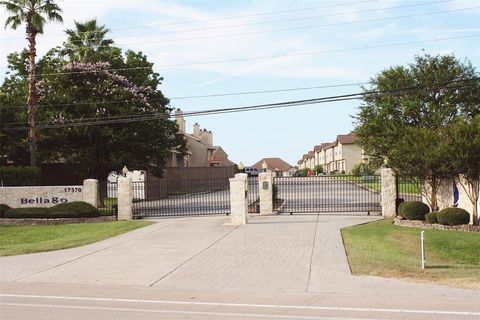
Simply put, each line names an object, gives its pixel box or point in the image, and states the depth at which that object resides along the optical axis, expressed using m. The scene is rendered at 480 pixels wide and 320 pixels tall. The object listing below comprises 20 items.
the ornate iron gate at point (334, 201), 24.56
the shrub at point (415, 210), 19.52
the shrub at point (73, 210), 23.27
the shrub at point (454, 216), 17.77
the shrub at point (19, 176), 26.67
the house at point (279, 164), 161.62
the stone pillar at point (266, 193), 23.81
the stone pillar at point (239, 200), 20.22
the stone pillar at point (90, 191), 24.23
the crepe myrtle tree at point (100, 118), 29.66
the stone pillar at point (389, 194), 22.08
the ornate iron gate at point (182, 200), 26.23
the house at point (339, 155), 94.19
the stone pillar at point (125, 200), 23.70
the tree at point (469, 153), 17.58
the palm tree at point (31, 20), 28.25
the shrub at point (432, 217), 18.65
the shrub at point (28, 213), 23.45
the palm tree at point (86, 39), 34.69
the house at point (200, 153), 65.47
